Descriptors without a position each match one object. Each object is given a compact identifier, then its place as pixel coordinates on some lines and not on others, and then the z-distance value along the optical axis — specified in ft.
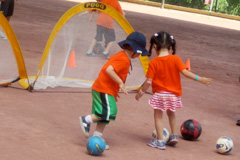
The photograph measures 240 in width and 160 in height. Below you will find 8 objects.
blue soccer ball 24.08
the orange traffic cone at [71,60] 42.39
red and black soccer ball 30.23
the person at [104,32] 41.86
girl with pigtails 27.76
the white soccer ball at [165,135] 28.72
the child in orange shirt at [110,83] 25.37
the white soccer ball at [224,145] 28.07
